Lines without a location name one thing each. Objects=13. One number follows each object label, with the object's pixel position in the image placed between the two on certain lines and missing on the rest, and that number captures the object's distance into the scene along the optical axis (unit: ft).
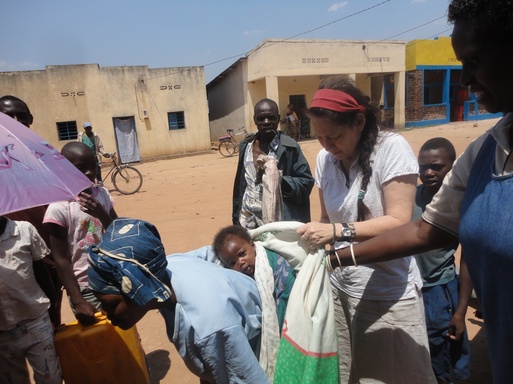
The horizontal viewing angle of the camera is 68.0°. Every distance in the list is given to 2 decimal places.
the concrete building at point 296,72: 59.31
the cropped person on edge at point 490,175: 3.05
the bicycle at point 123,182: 33.58
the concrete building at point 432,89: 72.49
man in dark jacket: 10.37
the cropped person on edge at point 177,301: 4.55
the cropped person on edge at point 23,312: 7.22
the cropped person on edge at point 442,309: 7.88
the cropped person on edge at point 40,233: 8.11
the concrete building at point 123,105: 50.29
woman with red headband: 5.70
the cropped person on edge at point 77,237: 7.78
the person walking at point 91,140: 31.89
